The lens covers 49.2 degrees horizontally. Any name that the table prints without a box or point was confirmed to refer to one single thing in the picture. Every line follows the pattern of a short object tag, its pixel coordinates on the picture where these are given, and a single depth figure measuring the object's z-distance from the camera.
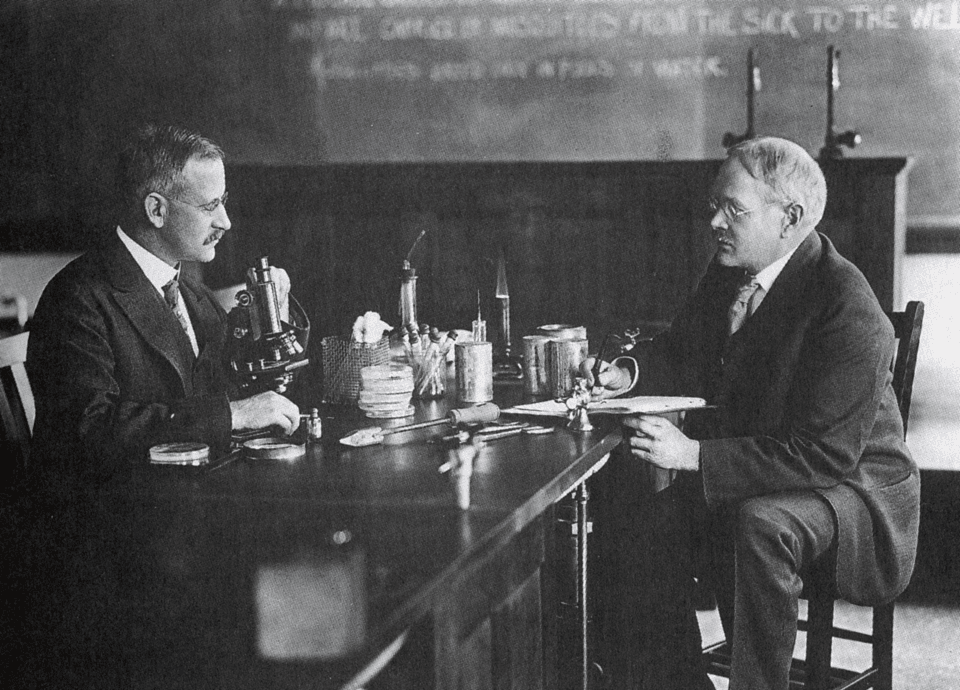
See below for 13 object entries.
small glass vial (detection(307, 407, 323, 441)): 1.95
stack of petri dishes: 2.15
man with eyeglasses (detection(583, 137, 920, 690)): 2.05
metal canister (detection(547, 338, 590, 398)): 2.35
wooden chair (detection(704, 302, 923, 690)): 2.16
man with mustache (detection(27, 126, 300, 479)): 1.84
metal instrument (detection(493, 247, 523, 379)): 2.70
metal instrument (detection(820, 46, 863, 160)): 3.68
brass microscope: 2.13
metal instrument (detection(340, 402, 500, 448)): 1.95
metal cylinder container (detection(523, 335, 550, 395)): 2.39
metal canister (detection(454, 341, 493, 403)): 2.30
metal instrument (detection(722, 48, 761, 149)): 3.85
